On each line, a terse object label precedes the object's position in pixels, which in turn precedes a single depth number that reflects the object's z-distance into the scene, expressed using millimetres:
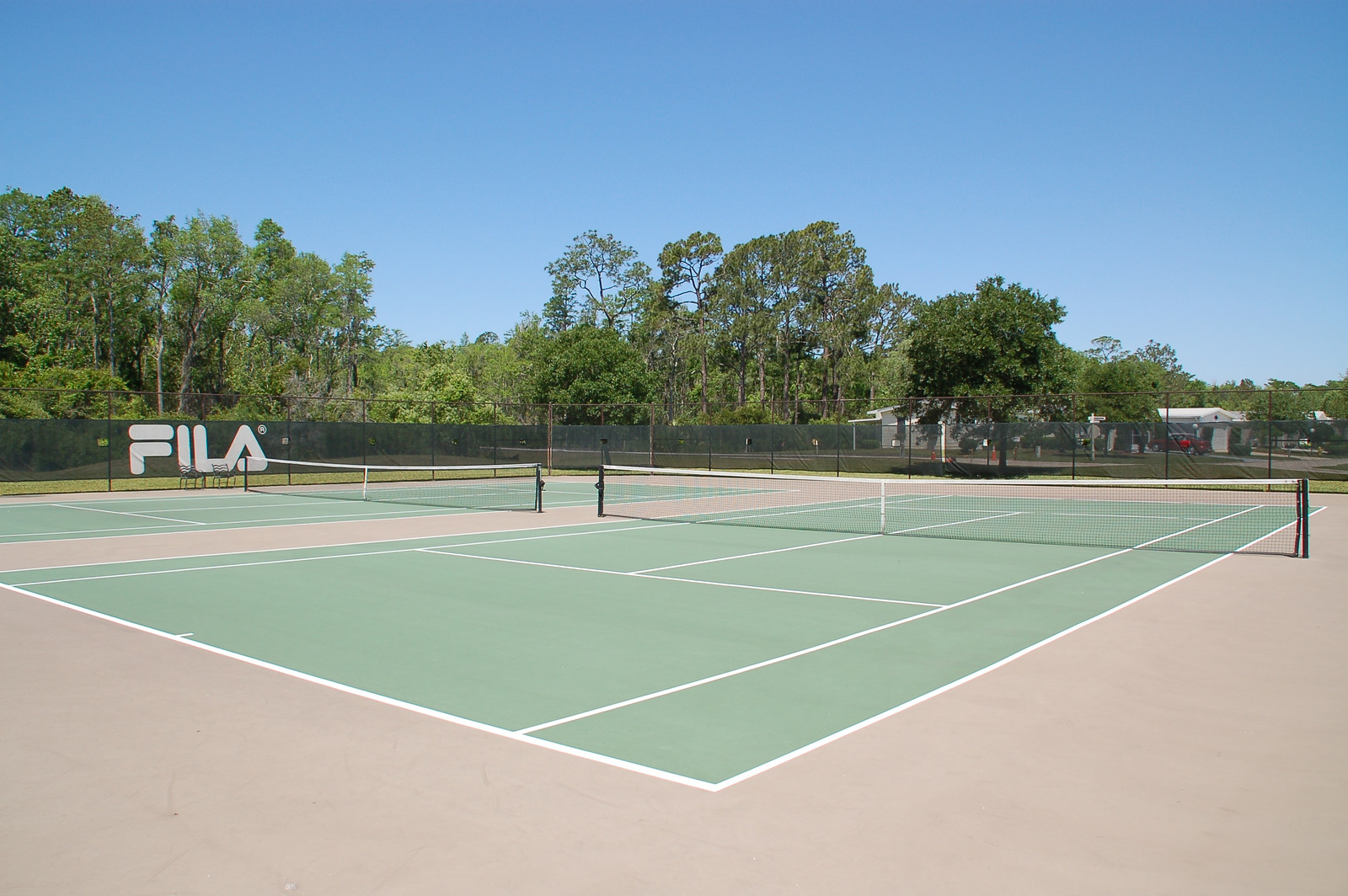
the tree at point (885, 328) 72312
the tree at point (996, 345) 32625
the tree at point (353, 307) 66688
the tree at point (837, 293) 63500
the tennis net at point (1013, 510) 14609
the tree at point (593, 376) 44875
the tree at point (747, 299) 62781
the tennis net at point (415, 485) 22188
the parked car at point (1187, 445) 26328
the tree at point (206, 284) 58219
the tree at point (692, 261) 65875
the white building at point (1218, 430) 26219
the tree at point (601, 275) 67688
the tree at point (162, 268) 57594
